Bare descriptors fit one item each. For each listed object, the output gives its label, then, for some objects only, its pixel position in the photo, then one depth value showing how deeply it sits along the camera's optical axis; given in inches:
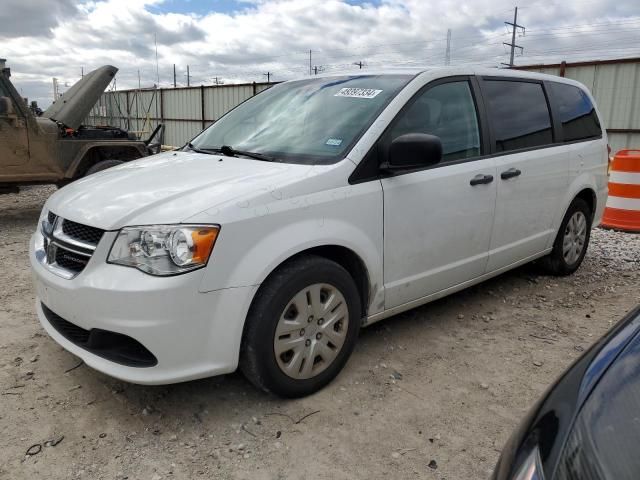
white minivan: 94.3
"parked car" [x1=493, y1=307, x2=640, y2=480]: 45.0
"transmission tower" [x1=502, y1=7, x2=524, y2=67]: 1661.7
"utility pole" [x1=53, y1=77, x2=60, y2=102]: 788.1
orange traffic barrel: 250.7
